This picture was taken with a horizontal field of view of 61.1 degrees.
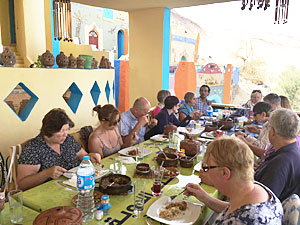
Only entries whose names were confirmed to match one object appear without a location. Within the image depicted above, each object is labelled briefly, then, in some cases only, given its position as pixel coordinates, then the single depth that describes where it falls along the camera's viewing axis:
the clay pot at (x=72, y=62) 4.16
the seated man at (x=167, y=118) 3.67
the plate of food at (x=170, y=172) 2.04
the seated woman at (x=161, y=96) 4.78
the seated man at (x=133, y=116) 3.41
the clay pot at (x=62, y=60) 3.99
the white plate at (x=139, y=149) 2.49
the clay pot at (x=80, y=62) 4.26
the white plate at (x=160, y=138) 3.05
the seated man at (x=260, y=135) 2.68
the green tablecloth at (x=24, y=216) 1.39
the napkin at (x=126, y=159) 2.30
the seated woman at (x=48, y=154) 1.94
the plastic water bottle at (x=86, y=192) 1.50
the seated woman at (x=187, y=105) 4.87
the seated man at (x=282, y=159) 1.66
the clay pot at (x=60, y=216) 1.23
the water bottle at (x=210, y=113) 4.95
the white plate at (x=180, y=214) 1.43
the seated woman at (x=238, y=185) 1.19
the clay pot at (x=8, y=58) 3.27
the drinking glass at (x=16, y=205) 1.40
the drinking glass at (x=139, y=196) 1.53
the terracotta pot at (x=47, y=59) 3.79
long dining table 1.46
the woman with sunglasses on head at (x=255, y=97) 5.27
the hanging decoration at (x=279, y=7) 2.81
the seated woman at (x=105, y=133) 2.63
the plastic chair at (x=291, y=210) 1.33
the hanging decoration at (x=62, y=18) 3.80
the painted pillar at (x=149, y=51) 6.18
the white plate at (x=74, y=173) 1.96
